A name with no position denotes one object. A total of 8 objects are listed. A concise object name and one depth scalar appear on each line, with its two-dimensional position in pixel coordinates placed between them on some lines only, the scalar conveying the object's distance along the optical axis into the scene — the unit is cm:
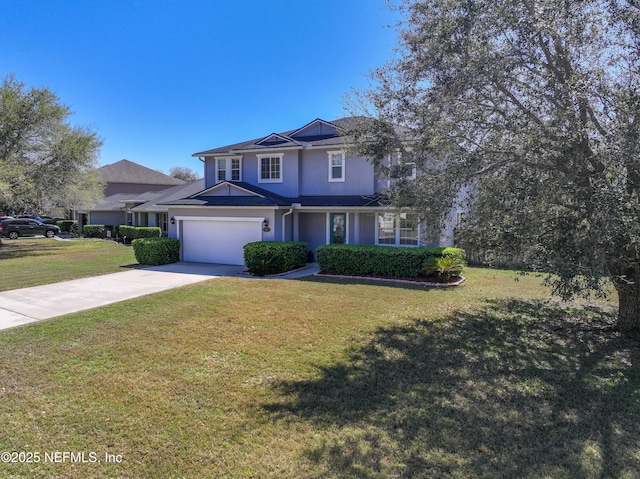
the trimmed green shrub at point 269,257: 1362
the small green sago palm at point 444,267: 1177
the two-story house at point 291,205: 1550
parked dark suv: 3172
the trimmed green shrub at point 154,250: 1564
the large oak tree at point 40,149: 2130
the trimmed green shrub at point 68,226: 3759
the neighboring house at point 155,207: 2658
